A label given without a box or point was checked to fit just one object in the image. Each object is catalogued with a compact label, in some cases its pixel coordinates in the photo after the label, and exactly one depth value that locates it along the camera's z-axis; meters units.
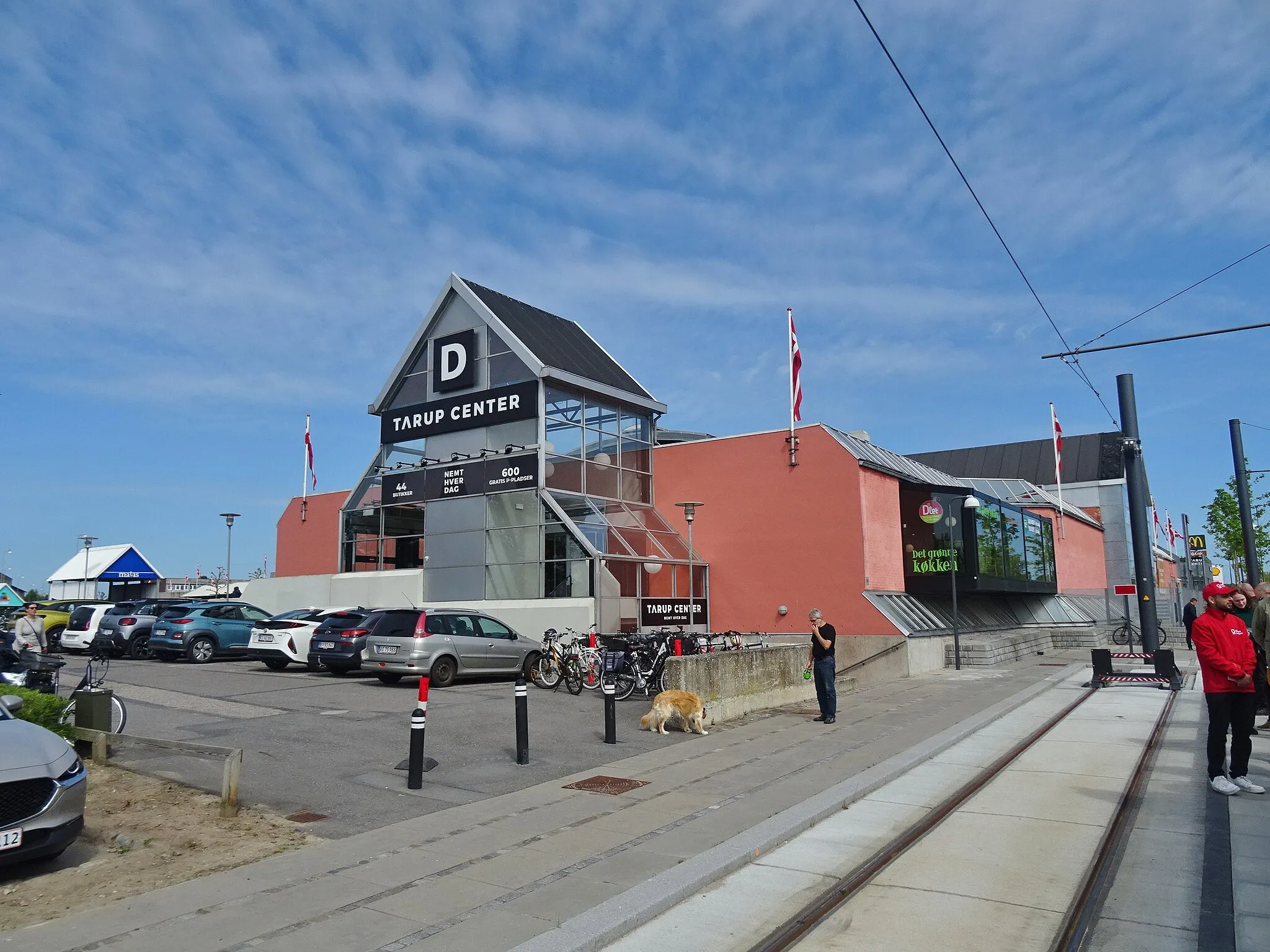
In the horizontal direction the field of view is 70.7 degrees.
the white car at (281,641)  20.39
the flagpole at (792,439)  25.44
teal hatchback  22.62
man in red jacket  7.82
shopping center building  24.44
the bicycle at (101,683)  10.40
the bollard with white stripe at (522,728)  10.19
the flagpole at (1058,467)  41.34
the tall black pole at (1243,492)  24.47
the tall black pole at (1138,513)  17.94
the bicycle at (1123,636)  33.09
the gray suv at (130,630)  24.28
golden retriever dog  12.45
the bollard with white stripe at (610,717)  11.62
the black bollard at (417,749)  8.61
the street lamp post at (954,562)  23.44
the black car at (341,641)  18.69
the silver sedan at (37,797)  5.78
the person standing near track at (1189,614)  21.95
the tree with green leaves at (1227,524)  46.16
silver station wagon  16.41
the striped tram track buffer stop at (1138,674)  17.12
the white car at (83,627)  25.73
